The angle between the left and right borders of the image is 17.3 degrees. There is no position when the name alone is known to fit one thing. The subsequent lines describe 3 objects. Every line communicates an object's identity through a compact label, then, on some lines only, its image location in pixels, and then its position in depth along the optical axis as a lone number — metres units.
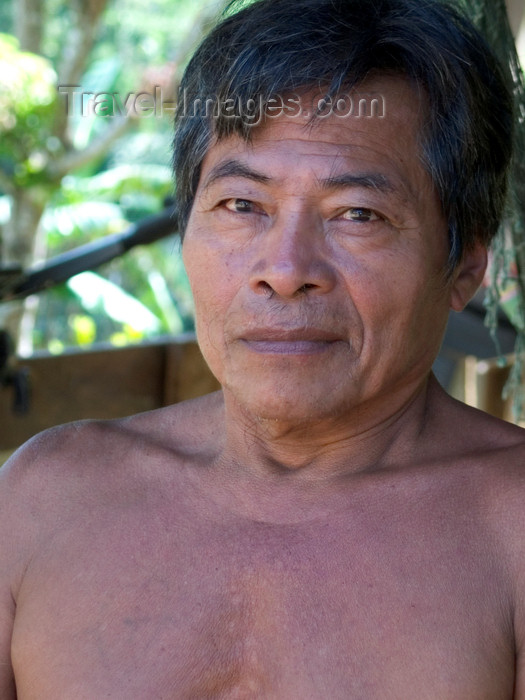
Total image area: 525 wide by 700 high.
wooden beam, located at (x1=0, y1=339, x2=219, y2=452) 1.71
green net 1.04
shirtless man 0.86
